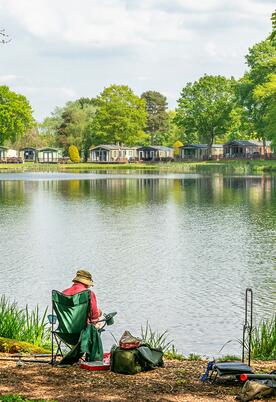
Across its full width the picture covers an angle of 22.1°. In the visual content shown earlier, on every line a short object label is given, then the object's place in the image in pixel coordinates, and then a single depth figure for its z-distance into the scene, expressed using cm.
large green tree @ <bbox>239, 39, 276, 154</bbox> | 10550
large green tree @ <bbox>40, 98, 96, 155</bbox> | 14838
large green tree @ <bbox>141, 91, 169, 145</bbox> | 17475
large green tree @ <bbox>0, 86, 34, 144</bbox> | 13925
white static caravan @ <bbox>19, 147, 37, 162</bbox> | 15800
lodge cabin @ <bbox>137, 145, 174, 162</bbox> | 14862
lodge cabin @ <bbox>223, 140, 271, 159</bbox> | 13124
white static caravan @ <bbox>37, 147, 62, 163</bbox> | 15338
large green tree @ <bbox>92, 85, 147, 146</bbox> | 13850
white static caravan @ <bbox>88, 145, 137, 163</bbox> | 14412
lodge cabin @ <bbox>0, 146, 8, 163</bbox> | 15225
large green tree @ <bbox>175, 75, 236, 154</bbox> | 12419
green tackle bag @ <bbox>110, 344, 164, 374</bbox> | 925
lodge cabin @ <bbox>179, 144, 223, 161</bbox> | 13900
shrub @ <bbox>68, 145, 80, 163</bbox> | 14412
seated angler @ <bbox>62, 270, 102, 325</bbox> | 1009
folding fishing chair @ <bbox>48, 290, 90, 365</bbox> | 955
